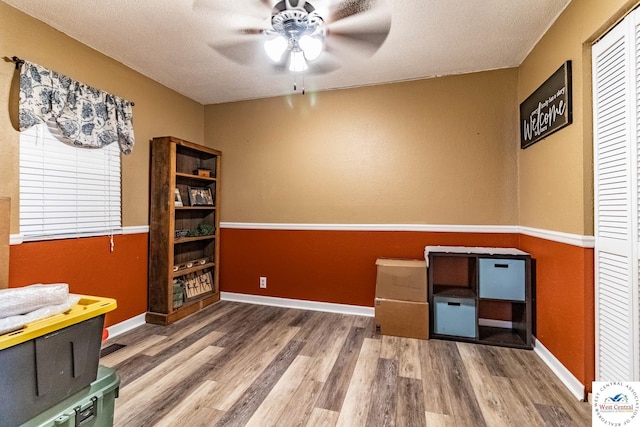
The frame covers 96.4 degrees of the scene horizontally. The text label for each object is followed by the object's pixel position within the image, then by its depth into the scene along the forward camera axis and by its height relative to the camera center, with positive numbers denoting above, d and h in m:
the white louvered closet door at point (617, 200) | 1.38 +0.06
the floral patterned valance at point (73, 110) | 1.92 +0.78
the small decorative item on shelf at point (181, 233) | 3.04 -0.23
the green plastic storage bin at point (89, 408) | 1.07 -0.78
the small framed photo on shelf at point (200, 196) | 3.25 +0.18
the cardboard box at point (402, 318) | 2.47 -0.94
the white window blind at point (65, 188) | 1.97 +0.18
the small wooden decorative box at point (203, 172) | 3.26 +0.46
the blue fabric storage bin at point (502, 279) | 2.32 -0.56
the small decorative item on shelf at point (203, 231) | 3.25 -0.22
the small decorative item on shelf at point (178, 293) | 2.90 -0.84
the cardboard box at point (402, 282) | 2.49 -0.62
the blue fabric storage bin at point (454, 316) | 2.42 -0.90
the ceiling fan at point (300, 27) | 1.85 +1.34
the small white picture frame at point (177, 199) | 3.01 +0.14
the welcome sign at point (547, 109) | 1.82 +0.75
